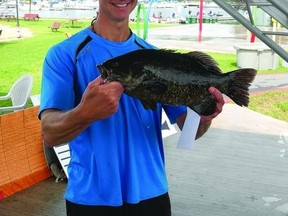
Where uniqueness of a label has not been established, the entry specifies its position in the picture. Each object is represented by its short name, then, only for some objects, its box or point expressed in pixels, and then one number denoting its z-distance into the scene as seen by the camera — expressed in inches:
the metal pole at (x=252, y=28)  124.1
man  58.1
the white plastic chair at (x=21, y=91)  197.2
